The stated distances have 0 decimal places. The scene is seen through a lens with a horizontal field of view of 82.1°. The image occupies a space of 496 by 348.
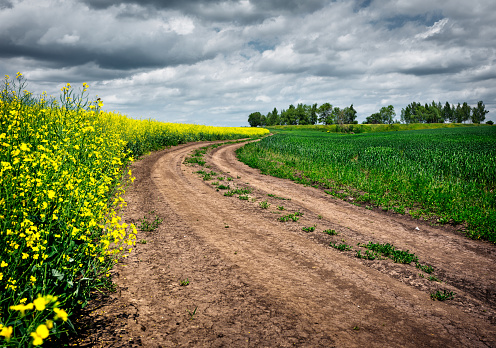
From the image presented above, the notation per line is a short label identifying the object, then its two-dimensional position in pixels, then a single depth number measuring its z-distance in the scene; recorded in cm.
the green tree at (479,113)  15125
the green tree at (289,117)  14788
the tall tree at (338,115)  13075
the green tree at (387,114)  14550
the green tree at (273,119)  15612
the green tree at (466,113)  15346
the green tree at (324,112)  14262
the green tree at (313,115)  14838
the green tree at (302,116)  14629
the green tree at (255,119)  15675
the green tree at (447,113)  15862
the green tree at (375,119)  15138
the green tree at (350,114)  14038
